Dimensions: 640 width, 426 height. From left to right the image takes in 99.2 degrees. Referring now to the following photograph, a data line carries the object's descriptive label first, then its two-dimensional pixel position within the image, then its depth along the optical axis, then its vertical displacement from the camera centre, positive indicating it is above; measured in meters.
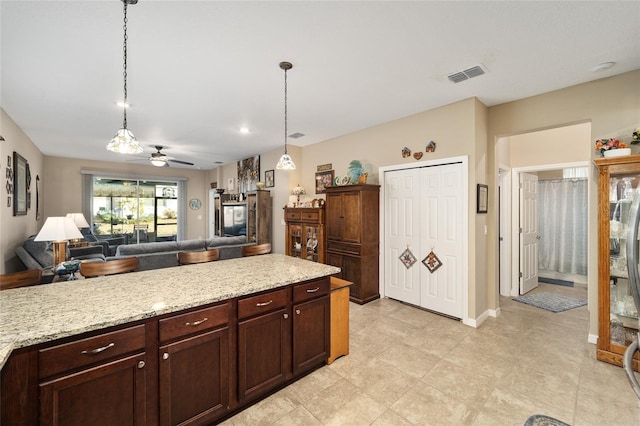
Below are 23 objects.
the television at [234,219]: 6.98 -0.16
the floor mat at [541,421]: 1.87 -1.45
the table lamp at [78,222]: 5.58 -0.19
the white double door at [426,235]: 3.63 -0.31
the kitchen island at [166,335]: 1.24 -0.70
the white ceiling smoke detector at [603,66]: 2.59 +1.43
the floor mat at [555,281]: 5.19 -1.35
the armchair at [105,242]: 6.38 -0.72
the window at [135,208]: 7.77 +0.17
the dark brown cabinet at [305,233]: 4.95 -0.38
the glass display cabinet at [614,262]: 2.58 -0.47
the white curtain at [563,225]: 5.27 -0.24
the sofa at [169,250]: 3.80 -0.57
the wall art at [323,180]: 5.31 +0.67
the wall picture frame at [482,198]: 3.51 +0.21
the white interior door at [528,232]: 4.65 -0.34
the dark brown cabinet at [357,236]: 4.23 -0.37
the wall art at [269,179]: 6.43 +0.83
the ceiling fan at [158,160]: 5.20 +1.02
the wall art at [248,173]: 7.00 +1.07
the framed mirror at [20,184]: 4.22 +0.48
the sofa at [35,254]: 3.79 -0.62
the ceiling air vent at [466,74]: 2.71 +1.44
